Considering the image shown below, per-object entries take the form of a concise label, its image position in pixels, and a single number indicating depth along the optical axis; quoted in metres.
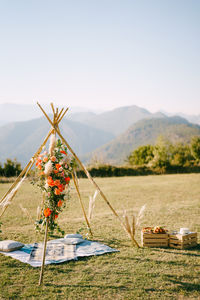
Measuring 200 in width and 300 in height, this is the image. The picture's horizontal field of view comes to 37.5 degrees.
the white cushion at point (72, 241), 5.76
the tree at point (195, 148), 27.93
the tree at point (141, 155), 27.62
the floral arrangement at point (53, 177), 4.42
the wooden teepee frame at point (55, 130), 5.29
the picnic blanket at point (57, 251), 4.95
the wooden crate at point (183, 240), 5.57
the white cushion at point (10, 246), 5.35
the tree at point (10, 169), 18.39
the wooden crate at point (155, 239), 5.73
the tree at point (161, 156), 22.11
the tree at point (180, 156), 22.95
